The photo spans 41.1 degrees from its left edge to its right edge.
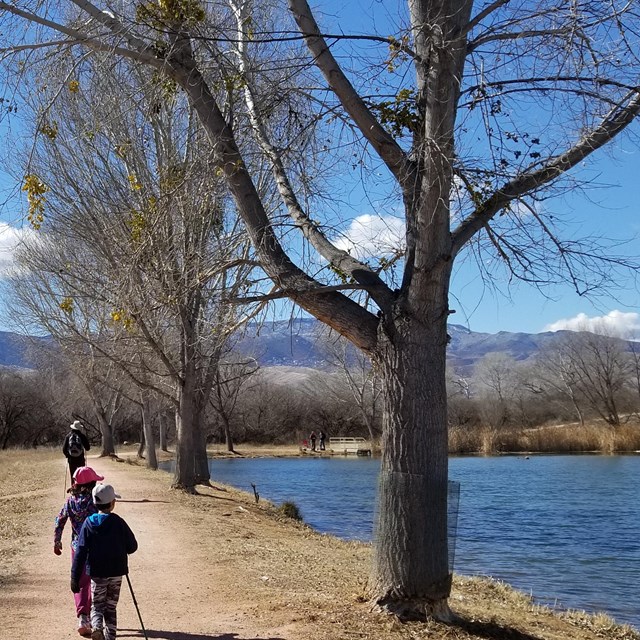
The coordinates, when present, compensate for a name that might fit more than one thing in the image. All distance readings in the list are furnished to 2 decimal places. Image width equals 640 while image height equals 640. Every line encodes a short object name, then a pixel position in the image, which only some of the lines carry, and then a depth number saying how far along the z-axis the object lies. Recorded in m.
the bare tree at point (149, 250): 8.83
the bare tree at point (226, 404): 60.97
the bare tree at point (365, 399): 47.98
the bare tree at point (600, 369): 61.95
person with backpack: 15.80
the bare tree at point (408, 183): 7.48
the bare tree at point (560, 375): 68.74
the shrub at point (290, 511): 19.77
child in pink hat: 7.48
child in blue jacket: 6.55
